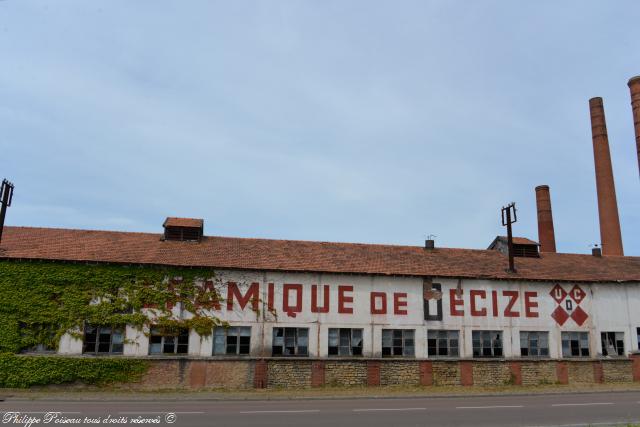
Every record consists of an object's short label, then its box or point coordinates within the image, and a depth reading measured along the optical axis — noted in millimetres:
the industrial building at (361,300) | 25484
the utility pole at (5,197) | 26109
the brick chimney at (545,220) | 45550
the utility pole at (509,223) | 29734
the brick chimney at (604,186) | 43281
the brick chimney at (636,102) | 44188
